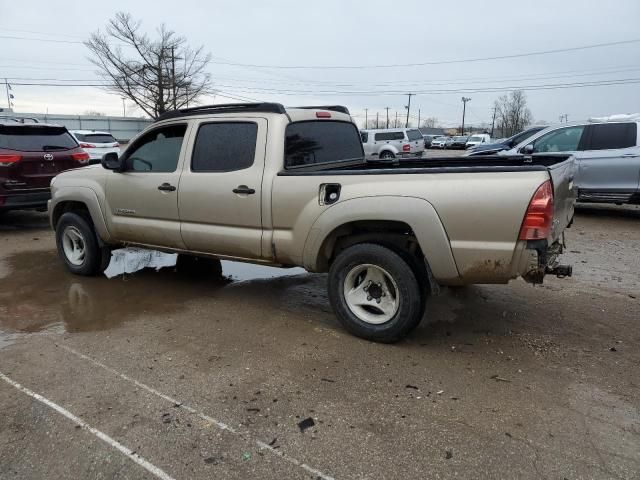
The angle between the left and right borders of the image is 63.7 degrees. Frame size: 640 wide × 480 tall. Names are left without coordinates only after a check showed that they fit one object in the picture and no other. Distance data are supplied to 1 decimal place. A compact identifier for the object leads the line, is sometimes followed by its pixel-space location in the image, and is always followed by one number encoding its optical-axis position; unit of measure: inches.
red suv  339.0
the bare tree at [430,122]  5349.4
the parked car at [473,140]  1995.6
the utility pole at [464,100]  3612.0
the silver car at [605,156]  370.9
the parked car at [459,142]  2106.8
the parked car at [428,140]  2269.9
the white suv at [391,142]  1023.6
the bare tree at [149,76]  1523.1
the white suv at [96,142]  648.4
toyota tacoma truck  138.4
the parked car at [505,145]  485.0
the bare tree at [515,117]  3280.0
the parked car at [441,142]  2192.4
